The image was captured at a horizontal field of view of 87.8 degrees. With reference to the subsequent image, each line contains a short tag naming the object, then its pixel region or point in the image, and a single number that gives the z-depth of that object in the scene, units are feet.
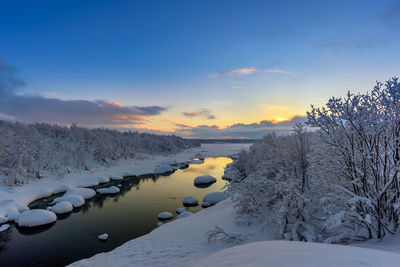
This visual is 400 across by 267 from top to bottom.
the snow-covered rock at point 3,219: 69.44
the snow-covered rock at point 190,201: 90.22
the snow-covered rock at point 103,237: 56.90
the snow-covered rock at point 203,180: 132.87
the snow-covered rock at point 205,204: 88.82
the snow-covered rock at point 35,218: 66.59
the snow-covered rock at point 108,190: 114.11
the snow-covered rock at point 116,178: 157.69
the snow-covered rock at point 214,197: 92.53
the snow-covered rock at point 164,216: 72.22
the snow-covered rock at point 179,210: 78.96
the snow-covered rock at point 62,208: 80.59
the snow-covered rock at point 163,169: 185.49
